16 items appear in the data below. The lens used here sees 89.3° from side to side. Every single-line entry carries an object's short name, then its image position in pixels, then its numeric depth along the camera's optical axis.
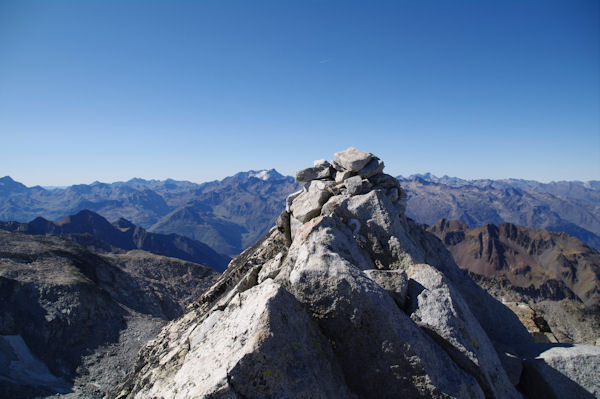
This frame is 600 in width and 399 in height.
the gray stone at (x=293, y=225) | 16.20
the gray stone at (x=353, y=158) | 17.92
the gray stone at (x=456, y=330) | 8.16
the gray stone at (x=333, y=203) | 14.96
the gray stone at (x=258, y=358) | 5.86
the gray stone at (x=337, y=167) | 18.88
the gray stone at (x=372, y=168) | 17.97
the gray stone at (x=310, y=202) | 16.00
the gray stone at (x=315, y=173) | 19.70
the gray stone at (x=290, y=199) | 18.21
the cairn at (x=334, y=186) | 16.16
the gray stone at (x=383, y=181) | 18.78
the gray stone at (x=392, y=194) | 18.55
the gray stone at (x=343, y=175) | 17.75
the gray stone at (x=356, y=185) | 16.12
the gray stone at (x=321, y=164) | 20.49
